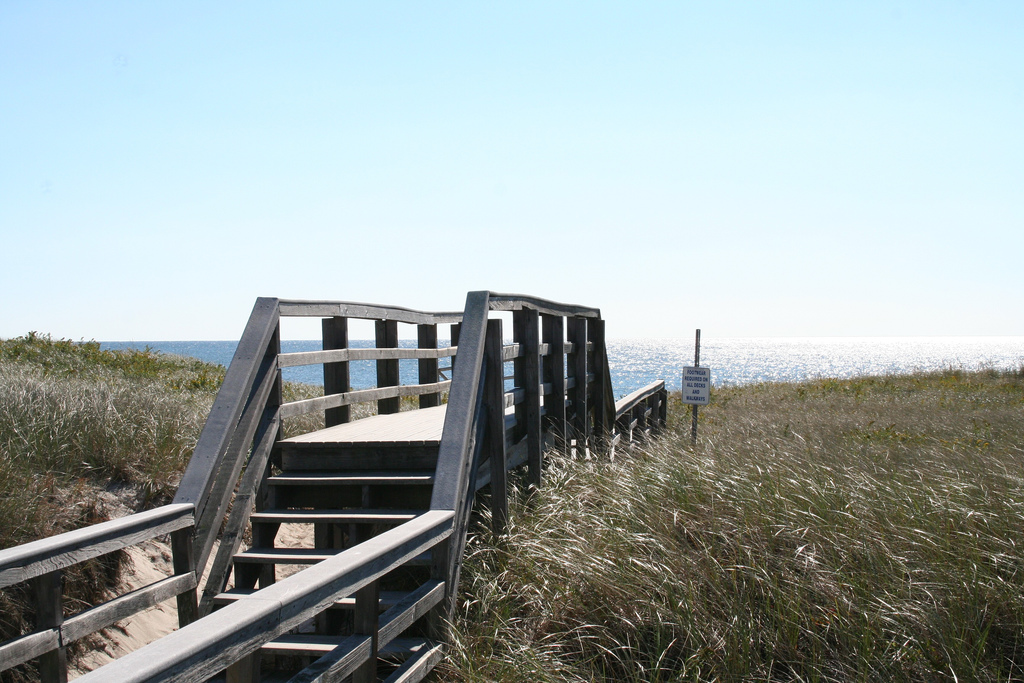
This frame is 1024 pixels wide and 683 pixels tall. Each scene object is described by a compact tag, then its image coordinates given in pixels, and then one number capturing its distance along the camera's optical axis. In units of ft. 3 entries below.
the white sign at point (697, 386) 41.01
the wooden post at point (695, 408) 25.55
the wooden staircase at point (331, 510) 8.71
